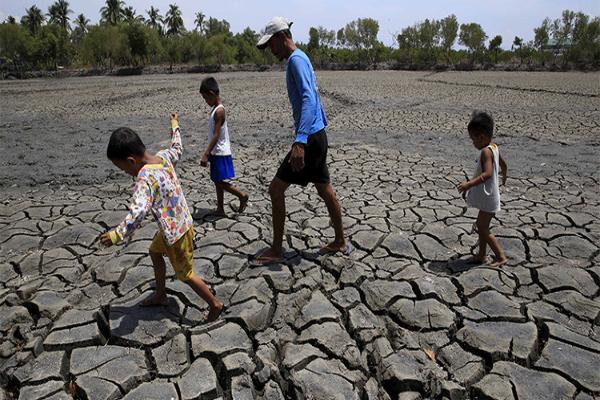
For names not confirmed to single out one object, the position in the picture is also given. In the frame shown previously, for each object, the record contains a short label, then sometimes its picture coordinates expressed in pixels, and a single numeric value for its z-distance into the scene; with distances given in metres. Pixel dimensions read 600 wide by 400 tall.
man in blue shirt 2.87
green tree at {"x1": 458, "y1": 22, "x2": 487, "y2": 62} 46.06
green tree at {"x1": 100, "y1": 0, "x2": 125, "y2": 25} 57.88
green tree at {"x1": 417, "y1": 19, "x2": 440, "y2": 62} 49.75
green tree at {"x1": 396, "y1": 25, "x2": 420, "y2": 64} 50.79
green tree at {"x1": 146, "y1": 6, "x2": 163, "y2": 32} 64.56
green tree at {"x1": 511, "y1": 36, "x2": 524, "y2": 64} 44.24
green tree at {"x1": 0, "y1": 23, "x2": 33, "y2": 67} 39.12
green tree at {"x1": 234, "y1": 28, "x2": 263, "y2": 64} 53.99
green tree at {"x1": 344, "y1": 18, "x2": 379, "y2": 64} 53.91
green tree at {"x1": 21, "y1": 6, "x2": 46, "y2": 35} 54.53
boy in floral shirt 2.21
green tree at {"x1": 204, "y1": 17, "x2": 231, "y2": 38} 67.31
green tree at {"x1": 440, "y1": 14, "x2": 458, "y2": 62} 48.28
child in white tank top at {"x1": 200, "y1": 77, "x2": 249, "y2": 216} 3.92
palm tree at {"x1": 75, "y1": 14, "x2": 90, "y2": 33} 59.47
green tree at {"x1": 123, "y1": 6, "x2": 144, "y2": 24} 59.94
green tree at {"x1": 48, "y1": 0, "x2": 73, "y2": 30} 57.96
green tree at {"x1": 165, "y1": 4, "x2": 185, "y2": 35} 65.31
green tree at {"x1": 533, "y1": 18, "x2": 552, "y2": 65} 44.59
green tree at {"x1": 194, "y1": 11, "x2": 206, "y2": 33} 70.94
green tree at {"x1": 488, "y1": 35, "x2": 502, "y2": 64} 44.55
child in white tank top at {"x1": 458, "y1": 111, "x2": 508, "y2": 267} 2.94
